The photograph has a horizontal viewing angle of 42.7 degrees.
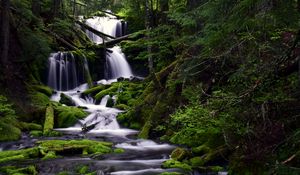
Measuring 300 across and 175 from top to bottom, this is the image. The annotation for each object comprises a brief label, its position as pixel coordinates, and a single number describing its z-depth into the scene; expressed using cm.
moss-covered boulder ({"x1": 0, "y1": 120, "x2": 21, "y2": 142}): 1416
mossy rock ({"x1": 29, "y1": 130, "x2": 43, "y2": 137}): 1491
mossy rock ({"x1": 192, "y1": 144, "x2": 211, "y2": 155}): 1062
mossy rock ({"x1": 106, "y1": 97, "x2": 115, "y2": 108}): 2064
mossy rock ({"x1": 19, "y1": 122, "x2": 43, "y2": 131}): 1616
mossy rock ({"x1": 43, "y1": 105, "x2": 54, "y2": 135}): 1557
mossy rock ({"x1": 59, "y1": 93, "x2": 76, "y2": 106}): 2119
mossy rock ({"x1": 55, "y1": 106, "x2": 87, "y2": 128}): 1744
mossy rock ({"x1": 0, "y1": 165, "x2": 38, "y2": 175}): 909
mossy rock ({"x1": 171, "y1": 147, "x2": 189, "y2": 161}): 1028
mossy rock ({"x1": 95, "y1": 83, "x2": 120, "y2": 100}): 2217
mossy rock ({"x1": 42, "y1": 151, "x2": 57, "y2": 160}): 1081
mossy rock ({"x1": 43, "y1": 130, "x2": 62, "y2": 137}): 1488
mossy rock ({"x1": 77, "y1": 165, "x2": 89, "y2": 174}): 936
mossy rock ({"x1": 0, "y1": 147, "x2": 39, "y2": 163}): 1079
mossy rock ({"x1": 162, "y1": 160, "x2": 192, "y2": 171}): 935
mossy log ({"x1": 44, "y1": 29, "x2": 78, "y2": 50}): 2700
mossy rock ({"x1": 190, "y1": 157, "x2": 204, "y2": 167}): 964
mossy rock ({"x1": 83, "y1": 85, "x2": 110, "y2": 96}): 2334
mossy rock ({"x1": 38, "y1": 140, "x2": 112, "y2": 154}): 1176
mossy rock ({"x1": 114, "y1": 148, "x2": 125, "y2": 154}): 1186
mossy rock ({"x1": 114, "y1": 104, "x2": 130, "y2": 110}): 1920
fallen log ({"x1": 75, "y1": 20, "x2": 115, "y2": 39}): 3198
